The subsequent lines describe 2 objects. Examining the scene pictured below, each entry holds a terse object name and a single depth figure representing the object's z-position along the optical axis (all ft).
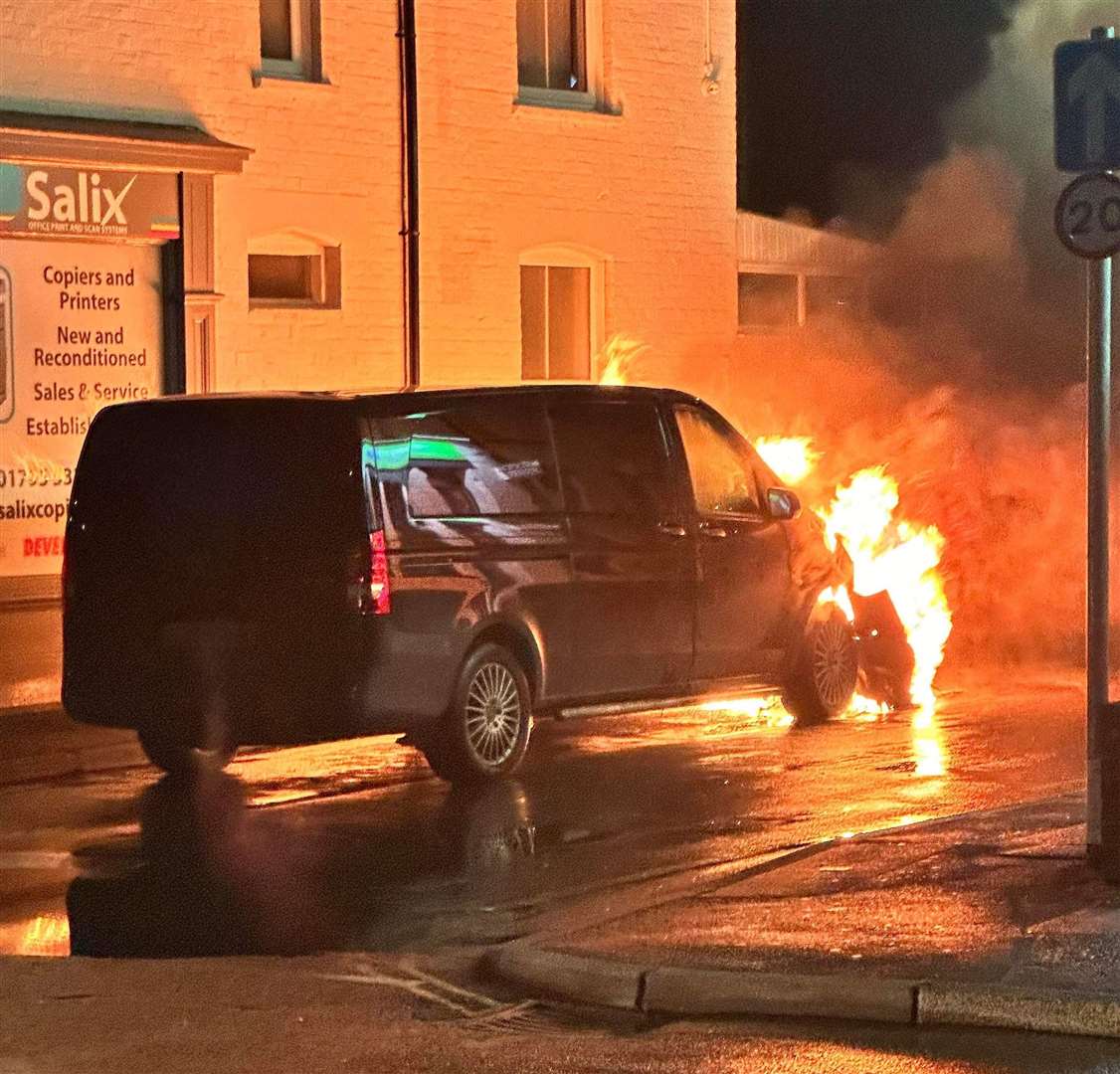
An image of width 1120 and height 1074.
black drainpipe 63.10
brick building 56.95
